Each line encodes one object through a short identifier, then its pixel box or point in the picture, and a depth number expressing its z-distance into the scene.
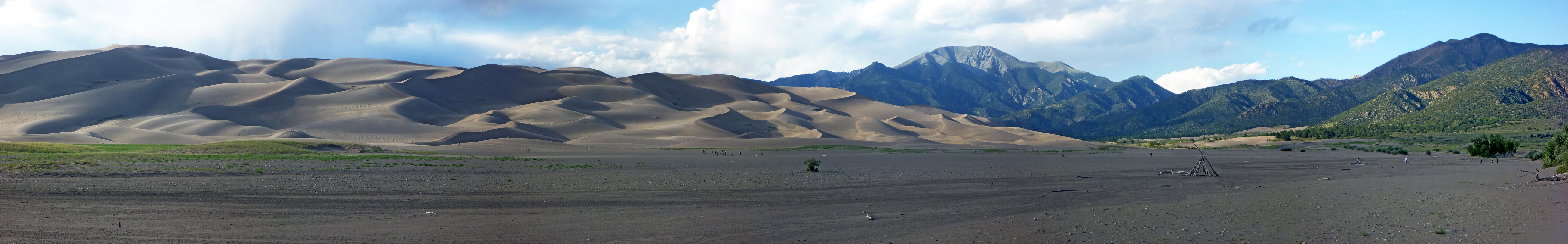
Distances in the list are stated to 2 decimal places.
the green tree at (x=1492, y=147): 60.91
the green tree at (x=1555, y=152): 28.72
